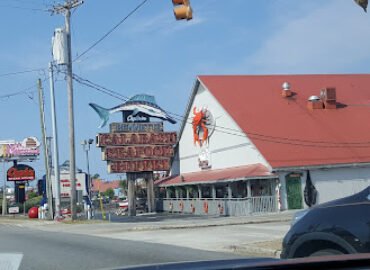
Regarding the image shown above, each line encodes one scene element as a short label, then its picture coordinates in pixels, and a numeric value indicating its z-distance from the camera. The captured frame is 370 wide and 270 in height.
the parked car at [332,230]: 7.09
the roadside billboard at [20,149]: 72.56
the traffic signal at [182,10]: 11.88
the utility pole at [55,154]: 36.81
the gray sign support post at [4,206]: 64.47
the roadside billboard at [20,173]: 62.25
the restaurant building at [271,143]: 35.50
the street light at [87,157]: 46.58
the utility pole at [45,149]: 40.75
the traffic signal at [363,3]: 9.74
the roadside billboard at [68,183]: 43.34
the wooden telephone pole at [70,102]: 33.78
